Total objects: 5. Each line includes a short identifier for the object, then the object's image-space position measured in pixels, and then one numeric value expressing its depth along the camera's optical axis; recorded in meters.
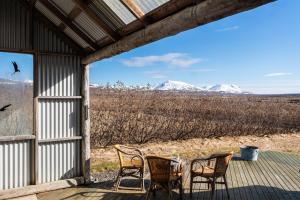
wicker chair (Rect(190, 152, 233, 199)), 3.84
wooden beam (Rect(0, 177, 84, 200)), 4.08
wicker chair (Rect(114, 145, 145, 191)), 4.33
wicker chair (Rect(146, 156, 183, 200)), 3.68
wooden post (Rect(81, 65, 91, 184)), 4.70
